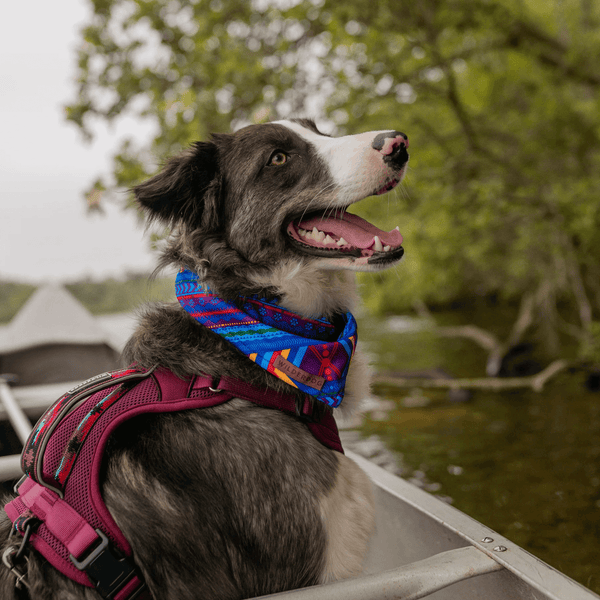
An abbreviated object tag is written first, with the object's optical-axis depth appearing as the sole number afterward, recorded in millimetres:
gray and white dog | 1399
